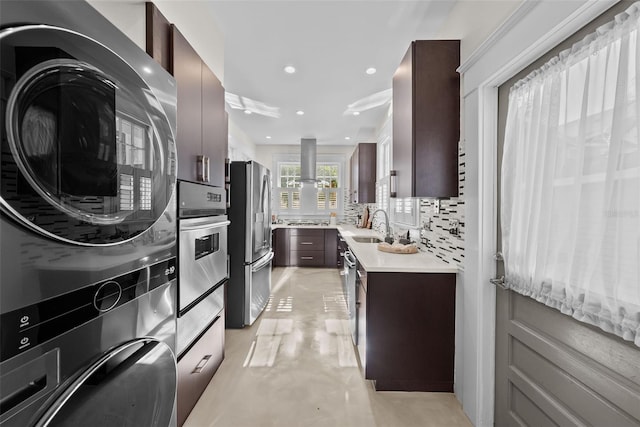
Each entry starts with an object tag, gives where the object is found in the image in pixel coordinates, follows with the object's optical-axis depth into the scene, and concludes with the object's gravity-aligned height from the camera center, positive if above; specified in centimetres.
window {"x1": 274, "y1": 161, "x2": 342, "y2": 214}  636 +27
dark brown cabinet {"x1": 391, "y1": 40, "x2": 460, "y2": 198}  185 +60
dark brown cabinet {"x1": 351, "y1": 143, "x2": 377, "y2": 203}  474 +58
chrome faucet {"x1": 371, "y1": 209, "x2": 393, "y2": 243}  277 -33
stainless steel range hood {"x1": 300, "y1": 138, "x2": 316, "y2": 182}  574 +100
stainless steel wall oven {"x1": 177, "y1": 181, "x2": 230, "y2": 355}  136 -30
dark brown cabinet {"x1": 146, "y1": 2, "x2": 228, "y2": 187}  129 +58
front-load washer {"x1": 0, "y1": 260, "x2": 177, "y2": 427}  51 -36
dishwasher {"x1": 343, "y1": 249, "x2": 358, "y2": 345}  238 -80
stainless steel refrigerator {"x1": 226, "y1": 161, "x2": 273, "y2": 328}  277 -39
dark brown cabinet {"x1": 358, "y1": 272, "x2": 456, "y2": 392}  184 -80
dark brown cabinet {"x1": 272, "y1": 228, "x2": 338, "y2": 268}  561 -86
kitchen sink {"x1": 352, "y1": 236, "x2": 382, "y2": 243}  375 -46
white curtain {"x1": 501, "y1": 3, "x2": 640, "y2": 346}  85 +10
